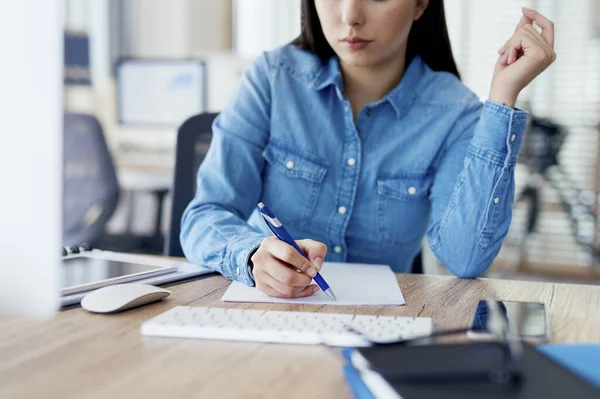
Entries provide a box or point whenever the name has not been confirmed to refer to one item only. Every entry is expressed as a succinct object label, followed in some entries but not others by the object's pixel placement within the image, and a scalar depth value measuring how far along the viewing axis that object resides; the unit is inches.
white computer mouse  32.0
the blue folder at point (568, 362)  21.7
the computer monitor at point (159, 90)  140.6
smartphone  28.0
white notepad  35.0
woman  45.8
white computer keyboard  27.5
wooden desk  22.2
